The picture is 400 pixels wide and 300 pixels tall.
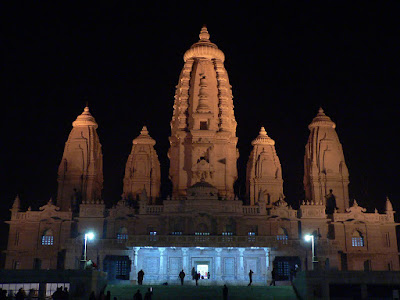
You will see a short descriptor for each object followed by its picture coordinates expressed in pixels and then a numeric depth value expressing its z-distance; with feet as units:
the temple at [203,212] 187.42
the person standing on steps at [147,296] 124.05
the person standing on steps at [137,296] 117.73
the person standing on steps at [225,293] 135.06
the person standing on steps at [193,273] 168.76
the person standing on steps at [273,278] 167.63
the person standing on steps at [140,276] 159.84
